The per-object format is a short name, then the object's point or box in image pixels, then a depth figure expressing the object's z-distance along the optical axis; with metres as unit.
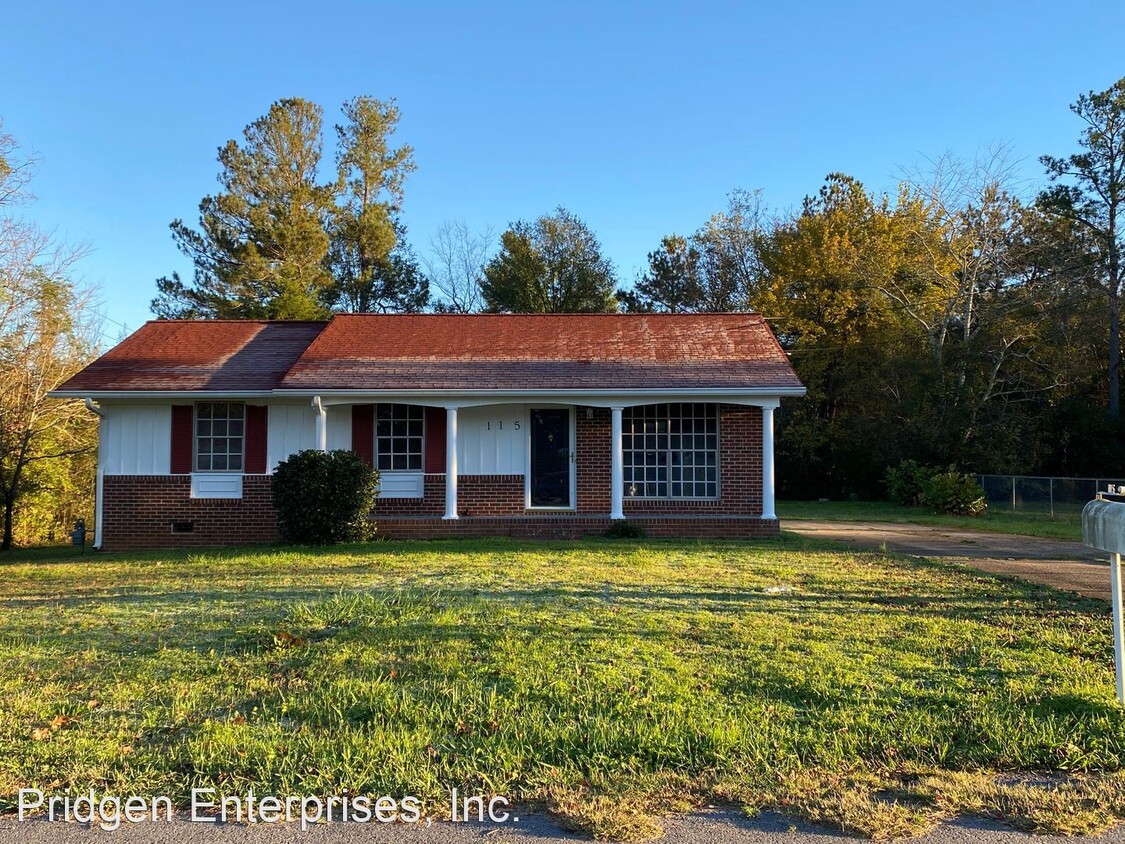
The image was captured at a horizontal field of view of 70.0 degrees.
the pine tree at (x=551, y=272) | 36.69
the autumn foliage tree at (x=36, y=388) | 17.73
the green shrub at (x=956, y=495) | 20.78
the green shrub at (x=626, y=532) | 13.92
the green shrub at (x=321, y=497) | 12.95
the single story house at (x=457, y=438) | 14.47
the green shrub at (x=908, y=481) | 23.73
